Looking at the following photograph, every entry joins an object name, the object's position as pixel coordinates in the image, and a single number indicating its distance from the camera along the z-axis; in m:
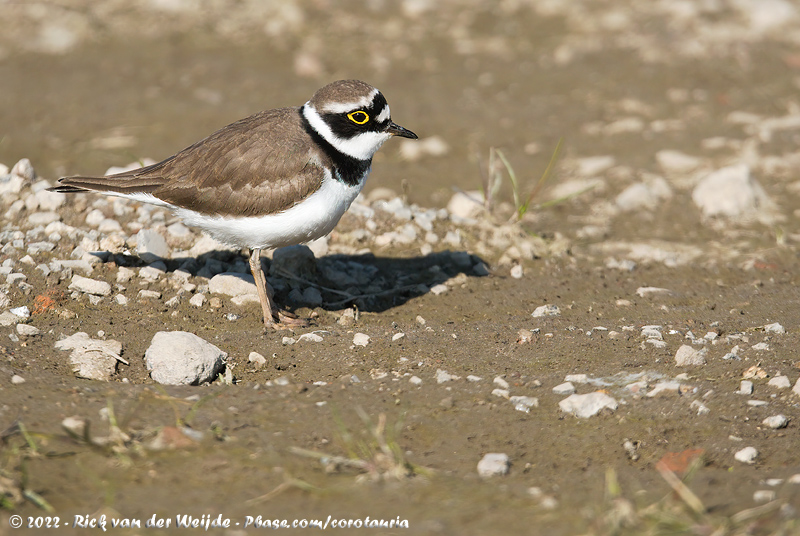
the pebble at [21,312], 9.62
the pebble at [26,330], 9.16
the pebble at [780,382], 8.12
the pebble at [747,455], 7.10
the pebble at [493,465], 6.82
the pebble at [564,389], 8.24
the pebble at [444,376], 8.52
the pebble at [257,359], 9.09
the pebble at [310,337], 9.58
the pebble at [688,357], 8.73
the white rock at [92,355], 8.74
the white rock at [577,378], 8.50
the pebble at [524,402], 7.98
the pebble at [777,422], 7.55
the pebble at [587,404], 7.90
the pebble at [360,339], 9.49
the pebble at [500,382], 8.43
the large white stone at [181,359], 8.59
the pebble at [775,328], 9.42
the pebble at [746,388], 8.08
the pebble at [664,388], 8.14
